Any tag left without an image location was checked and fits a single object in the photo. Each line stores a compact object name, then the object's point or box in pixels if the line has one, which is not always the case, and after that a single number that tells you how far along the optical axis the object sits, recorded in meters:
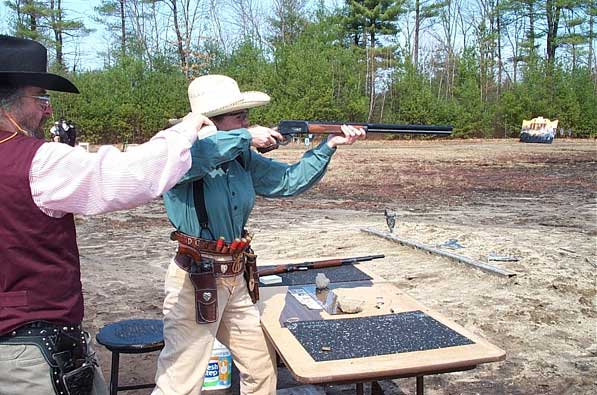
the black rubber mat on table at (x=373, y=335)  2.72
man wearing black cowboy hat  1.91
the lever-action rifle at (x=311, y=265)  4.24
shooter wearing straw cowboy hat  3.08
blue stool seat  3.42
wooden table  2.51
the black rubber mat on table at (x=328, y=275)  4.04
